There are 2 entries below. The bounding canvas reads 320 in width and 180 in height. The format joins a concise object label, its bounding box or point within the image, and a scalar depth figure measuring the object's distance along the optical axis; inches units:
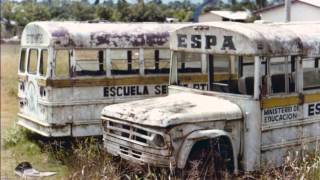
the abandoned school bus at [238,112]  278.4
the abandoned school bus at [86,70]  429.7
